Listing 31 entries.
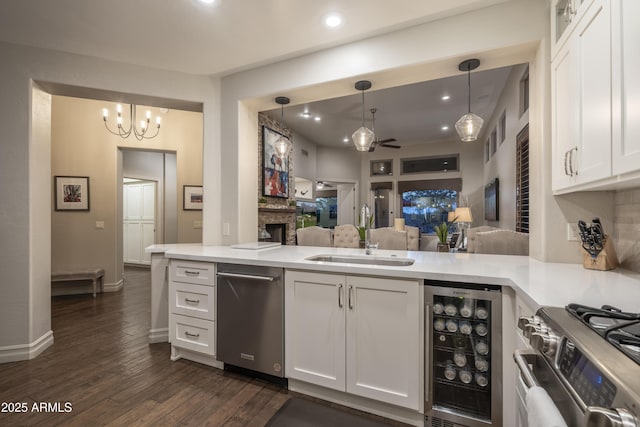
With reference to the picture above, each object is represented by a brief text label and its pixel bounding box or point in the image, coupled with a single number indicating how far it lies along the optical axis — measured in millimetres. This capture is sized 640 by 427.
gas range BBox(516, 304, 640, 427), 508
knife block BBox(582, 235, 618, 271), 1486
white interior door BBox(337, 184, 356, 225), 8078
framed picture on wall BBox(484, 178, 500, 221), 4766
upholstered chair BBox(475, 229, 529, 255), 2287
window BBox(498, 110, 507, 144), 4289
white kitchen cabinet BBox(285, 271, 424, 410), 1525
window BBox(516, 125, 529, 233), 3141
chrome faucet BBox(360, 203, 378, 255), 2199
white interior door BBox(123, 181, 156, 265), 6520
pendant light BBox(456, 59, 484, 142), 2408
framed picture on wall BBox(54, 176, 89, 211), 4116
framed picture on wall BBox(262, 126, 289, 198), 4867
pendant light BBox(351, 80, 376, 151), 2852
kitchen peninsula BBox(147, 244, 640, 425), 1136
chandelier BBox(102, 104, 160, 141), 4266
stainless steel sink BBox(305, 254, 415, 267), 1971
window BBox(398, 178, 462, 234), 7383
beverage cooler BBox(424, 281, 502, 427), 1412
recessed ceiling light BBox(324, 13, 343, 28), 2017
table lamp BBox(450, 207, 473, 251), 5273
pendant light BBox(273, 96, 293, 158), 2832
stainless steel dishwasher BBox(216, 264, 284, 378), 1887
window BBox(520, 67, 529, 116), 3293
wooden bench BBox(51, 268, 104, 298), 3916
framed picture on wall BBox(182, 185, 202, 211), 5023
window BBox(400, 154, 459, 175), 7281
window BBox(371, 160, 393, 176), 7910
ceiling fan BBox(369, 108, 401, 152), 5150
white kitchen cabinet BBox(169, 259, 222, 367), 2133
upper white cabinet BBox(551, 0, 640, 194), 1010
